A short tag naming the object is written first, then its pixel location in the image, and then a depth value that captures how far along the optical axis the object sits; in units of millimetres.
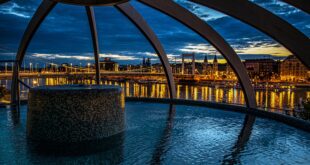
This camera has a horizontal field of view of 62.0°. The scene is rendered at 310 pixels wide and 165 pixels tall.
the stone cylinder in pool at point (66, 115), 7109
